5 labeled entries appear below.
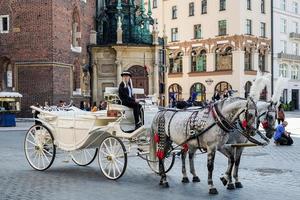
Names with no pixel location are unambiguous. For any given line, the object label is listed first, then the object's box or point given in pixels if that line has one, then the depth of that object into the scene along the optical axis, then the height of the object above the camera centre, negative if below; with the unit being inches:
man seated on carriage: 443.5 -5.7
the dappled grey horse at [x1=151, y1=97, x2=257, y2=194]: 369.7 -23.0
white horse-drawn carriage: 431.2 -34.4
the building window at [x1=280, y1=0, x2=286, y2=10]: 2373.8 +406.5
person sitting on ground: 748.6 -60.8
